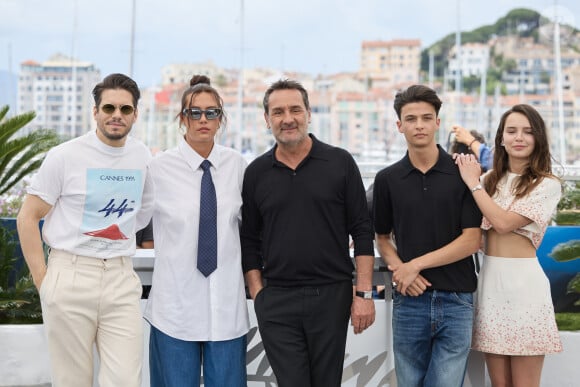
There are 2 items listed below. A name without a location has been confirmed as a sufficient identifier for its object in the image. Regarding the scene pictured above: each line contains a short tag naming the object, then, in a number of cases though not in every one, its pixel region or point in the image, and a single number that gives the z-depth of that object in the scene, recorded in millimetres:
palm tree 6219
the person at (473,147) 6148
